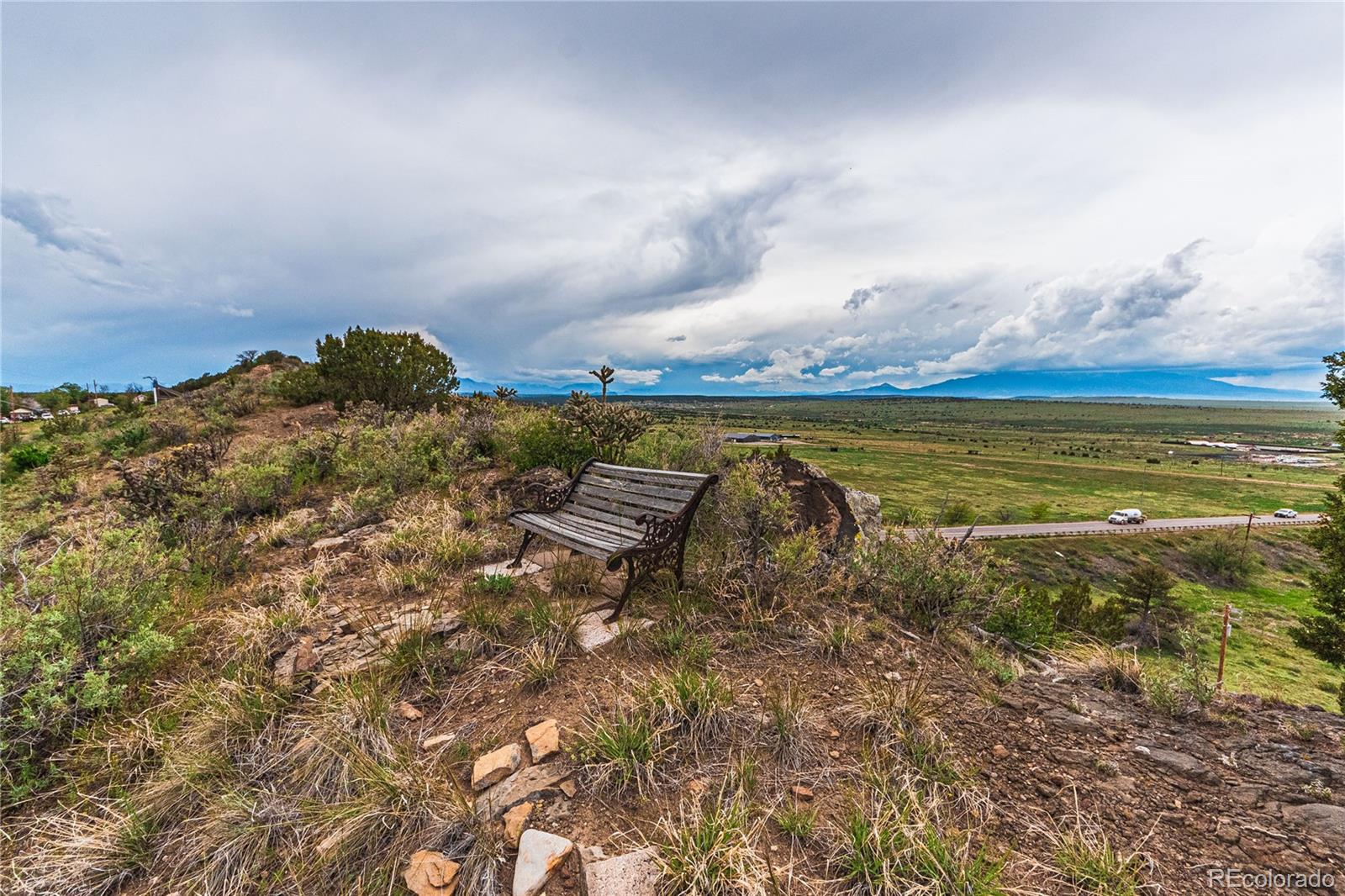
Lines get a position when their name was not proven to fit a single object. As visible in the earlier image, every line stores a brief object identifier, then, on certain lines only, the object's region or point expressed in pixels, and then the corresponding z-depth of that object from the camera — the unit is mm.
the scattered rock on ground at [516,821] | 2332
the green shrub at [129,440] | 12555
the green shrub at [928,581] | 4730
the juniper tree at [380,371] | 15117
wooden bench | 4277
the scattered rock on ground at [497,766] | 2645
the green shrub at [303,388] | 16031
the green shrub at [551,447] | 8219
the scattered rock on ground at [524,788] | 2480
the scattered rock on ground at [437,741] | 2939
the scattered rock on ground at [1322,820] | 2389
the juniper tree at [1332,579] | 11227
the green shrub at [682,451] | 7395
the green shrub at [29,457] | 12082
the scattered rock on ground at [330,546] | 5915
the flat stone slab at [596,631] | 3826
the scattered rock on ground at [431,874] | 2162
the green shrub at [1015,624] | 5484
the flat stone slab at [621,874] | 2100
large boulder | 6879
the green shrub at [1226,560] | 53438
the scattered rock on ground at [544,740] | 2773
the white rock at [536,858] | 2131
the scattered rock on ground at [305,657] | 3664
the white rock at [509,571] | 5053
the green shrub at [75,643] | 3033
